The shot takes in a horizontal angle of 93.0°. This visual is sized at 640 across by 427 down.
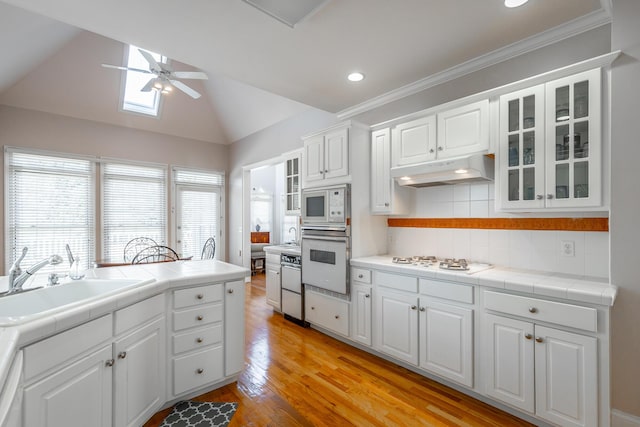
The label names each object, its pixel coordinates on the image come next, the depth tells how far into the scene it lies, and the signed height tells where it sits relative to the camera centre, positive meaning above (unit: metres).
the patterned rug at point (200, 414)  1.97 -1.36
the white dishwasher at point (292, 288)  3.73 -0.94
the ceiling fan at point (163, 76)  3.46 +1.65
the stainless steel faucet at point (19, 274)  1.67 -0.34
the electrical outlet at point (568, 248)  2.22 -0.25
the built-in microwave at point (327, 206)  3.15 +0.09
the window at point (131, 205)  5.15 +0.17
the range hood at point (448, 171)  2.33 +0.35
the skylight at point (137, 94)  4.91 +2.11
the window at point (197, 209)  5.93 +0.11
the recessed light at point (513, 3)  1.92 +1.35
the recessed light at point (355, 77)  2.91 +1.34
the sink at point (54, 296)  1.60 -0.48
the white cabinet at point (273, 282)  4.11 -0.94
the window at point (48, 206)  4.36 +0.13
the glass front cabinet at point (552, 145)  1.89 +0.47
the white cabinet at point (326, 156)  3.21 +0.66
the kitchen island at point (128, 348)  1.18 -0.71
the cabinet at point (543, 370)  1.73 -0.97
